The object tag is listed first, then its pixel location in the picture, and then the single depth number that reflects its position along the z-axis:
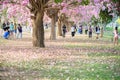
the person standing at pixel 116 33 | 33.52
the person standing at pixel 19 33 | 48.97
